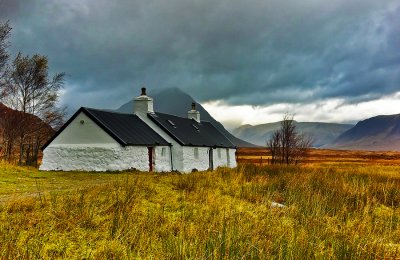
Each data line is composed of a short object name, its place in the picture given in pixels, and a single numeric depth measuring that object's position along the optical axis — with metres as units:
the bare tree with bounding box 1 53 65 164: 35.93
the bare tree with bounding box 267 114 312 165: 39.02
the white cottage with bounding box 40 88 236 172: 28.89
